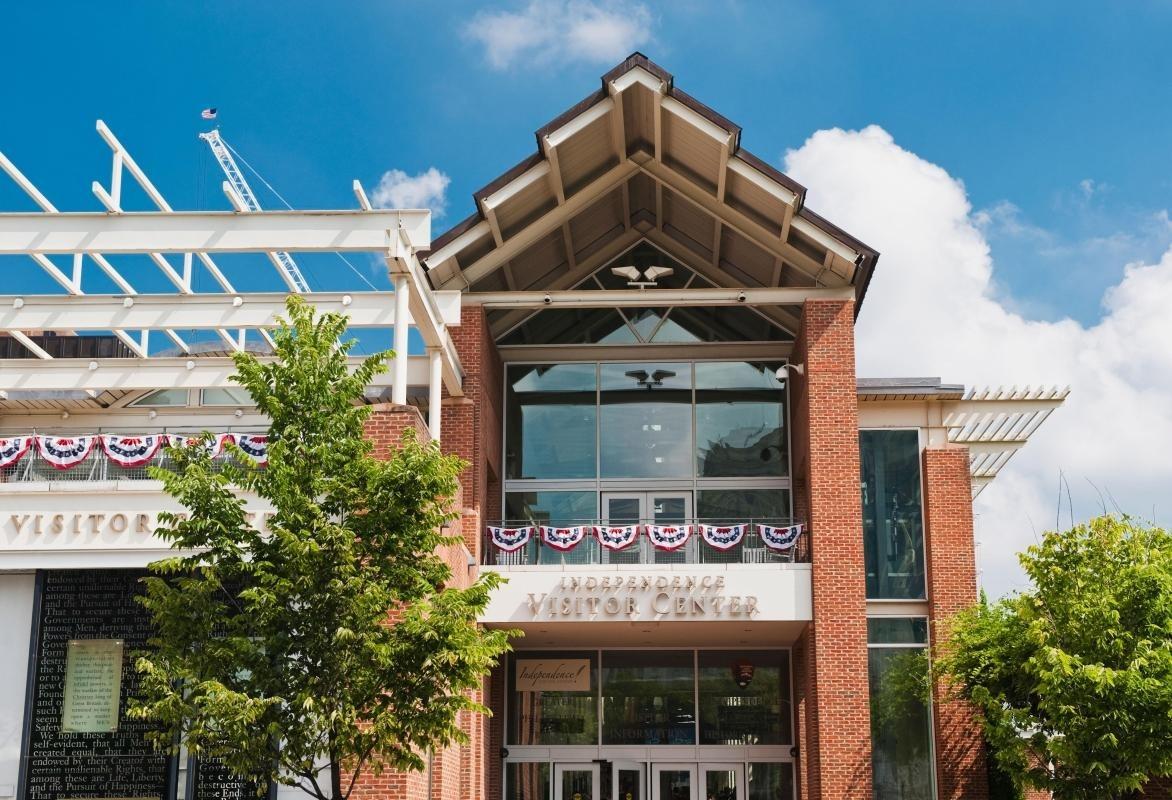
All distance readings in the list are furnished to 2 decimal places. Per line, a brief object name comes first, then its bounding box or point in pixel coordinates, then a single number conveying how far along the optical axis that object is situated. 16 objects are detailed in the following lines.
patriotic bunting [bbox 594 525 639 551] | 22.89
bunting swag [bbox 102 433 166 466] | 19.23
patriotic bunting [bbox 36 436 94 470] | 19.27
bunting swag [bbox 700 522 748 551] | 22.94
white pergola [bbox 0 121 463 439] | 18.61
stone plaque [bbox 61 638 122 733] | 18.16
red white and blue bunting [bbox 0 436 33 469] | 19.44
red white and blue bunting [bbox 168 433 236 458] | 18.41
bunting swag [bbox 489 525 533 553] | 23.33
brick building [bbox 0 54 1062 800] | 22.39
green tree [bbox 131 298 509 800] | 13.58
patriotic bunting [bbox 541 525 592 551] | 23.08
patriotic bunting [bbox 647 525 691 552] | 22.86
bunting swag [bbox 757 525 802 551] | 22.97
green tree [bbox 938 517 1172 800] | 17.33
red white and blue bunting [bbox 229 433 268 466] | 18.64
